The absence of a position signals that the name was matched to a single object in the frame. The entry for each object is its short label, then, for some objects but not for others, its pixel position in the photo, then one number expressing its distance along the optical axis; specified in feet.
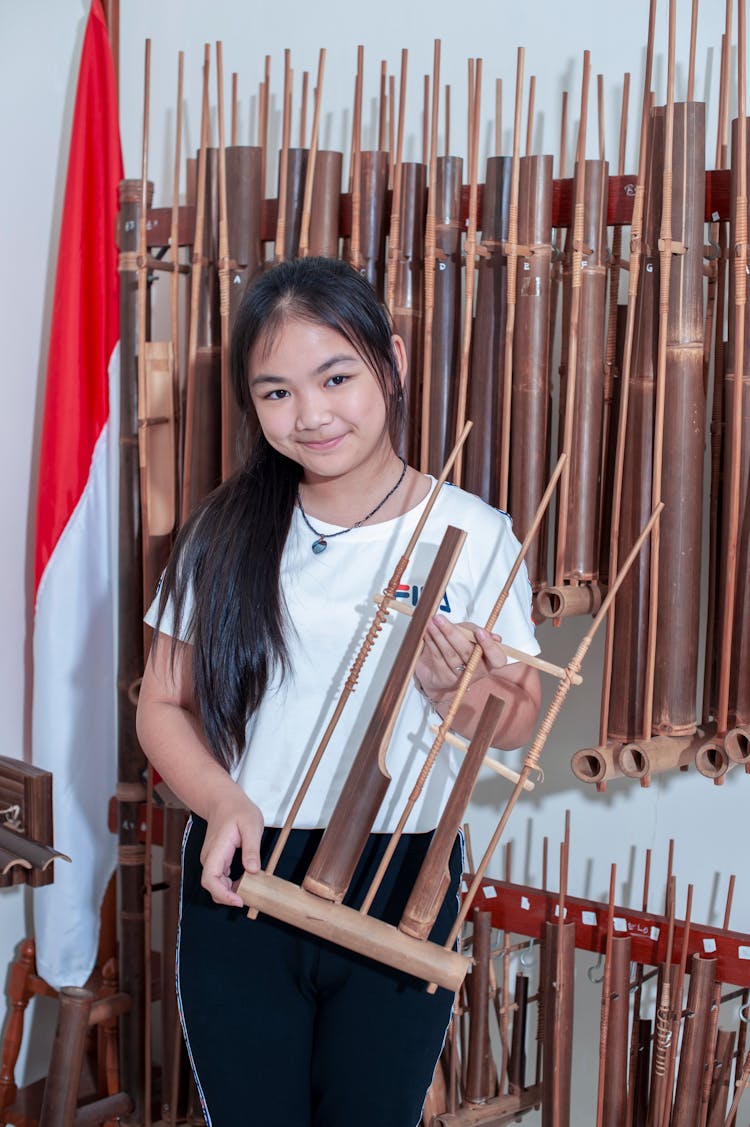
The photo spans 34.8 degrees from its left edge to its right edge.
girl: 4.21
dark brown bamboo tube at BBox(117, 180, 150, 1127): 7.52
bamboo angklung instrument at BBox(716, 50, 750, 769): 5.69
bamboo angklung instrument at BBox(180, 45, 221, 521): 7.13
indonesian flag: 7.66
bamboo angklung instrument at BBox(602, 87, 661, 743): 5.96
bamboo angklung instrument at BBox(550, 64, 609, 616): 6.07
